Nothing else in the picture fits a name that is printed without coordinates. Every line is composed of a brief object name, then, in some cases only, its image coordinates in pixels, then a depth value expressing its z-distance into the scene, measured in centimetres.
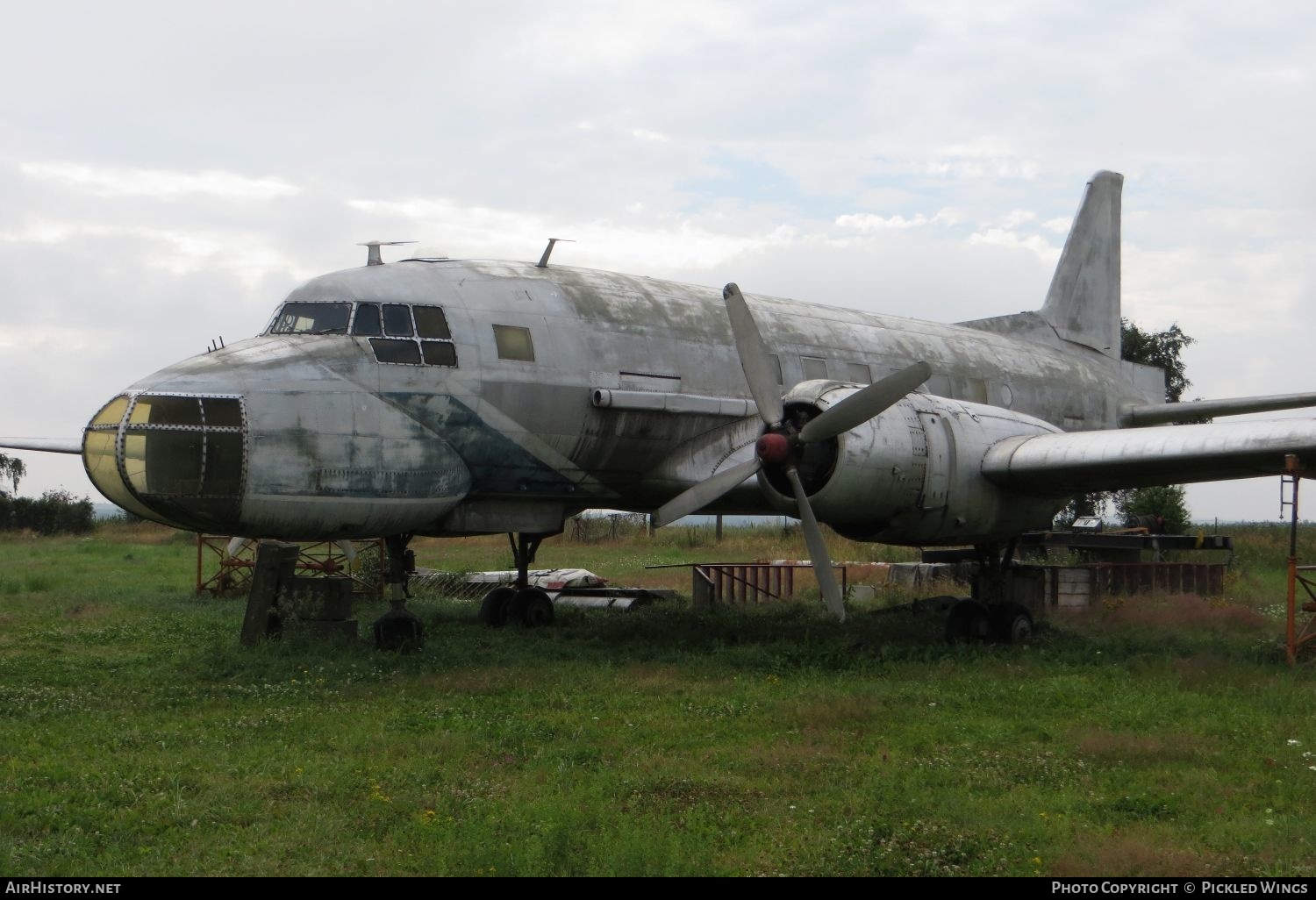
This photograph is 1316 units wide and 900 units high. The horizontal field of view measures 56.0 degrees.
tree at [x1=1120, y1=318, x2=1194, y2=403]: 5162
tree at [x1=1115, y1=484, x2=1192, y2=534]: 3888
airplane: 1190
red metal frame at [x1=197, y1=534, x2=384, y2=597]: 2216
